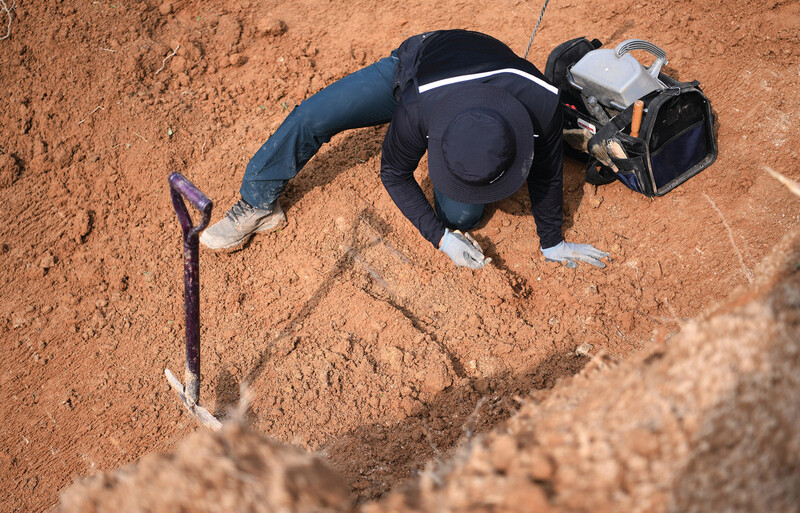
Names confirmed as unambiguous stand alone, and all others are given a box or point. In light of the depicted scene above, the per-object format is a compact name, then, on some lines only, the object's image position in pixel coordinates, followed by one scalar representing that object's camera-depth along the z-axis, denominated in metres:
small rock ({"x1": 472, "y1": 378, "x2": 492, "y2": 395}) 2.74
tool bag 2.96
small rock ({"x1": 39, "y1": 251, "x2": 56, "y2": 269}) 3.40
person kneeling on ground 2.35
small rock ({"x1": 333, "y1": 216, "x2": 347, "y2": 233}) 3.44
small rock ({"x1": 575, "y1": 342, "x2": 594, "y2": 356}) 2.82
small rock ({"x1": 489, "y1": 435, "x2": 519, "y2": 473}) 1.19
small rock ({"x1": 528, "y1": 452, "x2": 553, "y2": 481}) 1.14
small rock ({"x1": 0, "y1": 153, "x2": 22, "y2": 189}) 3.70
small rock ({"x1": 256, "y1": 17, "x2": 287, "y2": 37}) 4.31
